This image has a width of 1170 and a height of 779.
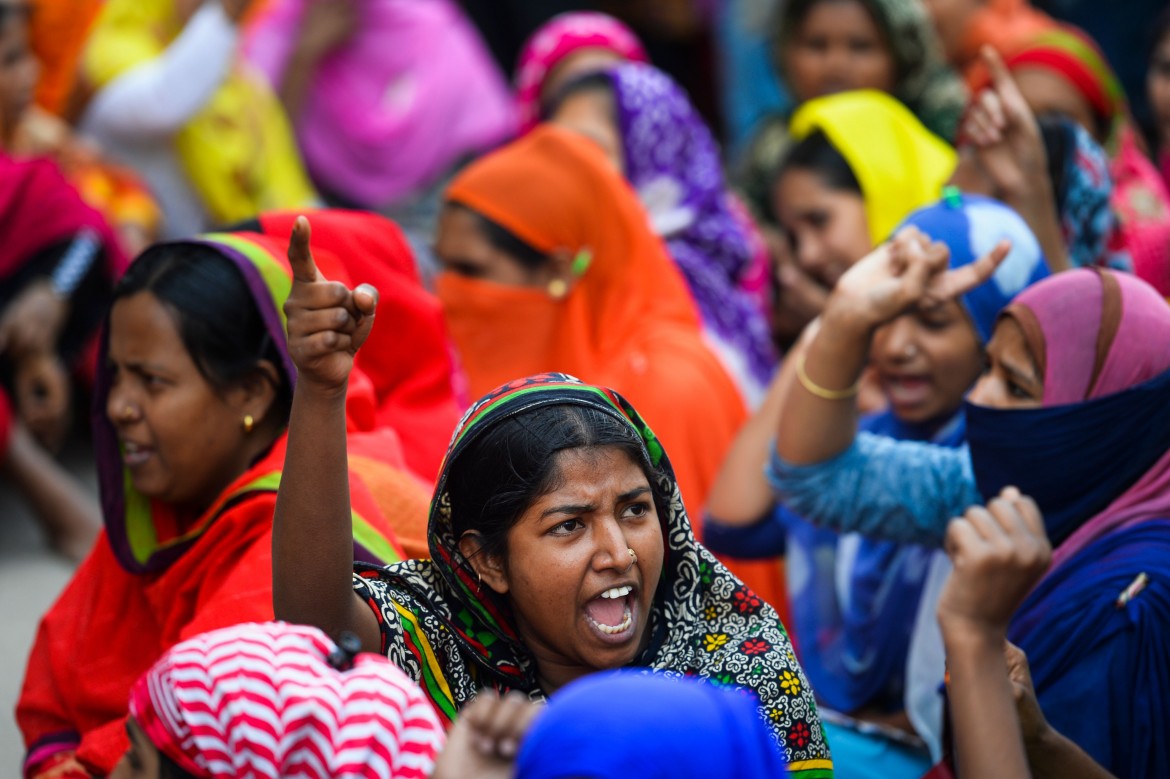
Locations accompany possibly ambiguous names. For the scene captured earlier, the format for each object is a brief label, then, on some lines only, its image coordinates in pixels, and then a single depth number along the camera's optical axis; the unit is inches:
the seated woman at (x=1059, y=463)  202.1
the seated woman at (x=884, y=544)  264.8
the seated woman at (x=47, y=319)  366.0
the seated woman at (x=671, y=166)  414.9
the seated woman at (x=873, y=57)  440.1
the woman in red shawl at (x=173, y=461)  230.7
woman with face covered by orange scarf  343.6
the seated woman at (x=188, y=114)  448.1
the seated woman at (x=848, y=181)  353.1
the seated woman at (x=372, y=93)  529.7
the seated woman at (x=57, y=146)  401.1
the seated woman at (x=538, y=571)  175.3
